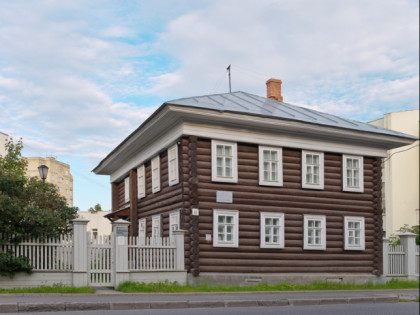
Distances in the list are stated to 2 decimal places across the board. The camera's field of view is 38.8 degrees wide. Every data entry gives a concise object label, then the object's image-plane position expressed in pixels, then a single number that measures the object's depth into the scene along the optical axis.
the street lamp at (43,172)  24.82
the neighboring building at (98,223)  78.62
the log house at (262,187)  23.45
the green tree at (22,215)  18.94
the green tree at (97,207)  116.49
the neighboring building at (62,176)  129.75
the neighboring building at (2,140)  46.22
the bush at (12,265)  18.77
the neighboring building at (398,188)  55.59
